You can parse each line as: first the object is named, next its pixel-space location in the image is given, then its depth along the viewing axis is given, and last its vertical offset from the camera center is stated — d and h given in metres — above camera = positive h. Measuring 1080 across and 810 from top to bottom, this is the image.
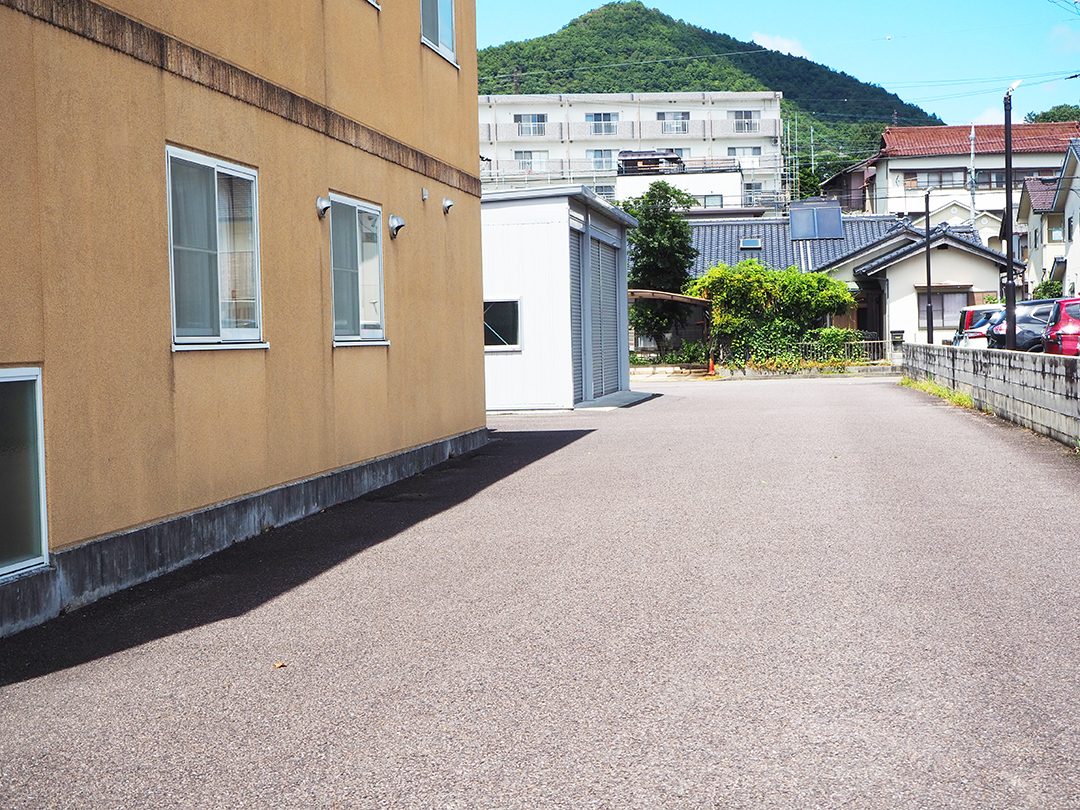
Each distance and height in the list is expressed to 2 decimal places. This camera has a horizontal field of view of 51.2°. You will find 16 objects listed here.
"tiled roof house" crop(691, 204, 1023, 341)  45.94 +3.31
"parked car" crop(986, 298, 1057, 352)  26.75 +0.22
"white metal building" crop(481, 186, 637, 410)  21.83 +0.97
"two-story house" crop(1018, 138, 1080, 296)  46.22 +5.16
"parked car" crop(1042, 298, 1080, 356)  23.05 +0.09
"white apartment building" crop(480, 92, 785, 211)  78.50 +15.04
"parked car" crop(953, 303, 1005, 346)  31.73 +0.37
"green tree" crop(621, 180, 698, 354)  45.34 +3.89
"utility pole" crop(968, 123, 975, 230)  61.32 +9.46
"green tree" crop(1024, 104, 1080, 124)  104.29 +20.69
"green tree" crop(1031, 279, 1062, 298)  51.31 +2.09
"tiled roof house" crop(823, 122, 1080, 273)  73.00 +11.26
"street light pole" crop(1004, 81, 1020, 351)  23.06 +0.71
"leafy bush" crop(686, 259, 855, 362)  39.31 +1.24
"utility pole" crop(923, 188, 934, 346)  40.22 +0.56
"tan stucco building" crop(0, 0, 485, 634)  5.97 +0.54
